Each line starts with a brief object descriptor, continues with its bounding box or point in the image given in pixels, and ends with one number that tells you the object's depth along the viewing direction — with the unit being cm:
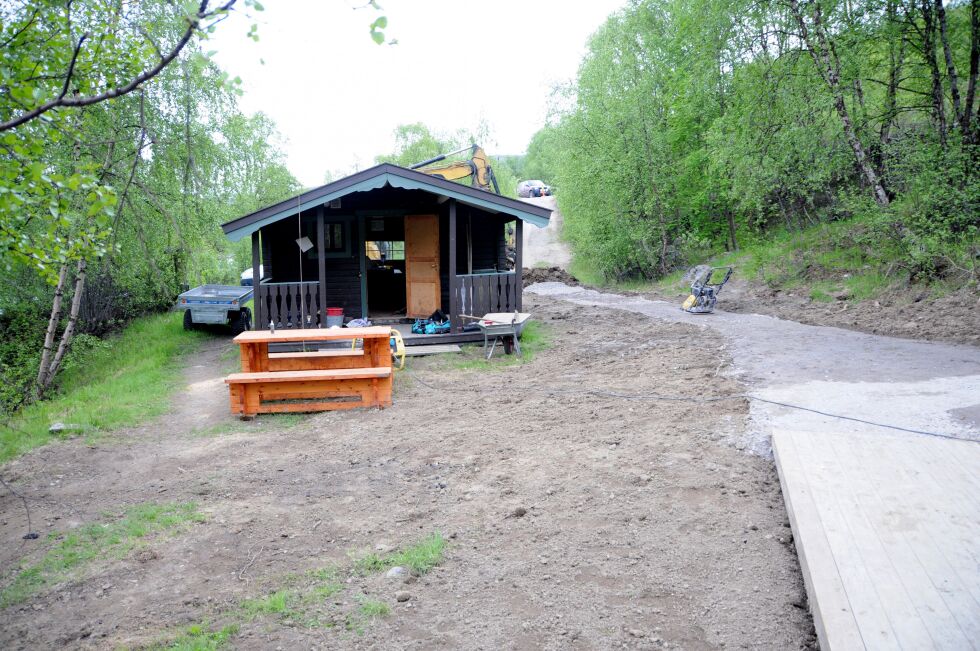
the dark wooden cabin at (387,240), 1094
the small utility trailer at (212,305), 1406
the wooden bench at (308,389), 754
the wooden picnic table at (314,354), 781
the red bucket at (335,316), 1188
